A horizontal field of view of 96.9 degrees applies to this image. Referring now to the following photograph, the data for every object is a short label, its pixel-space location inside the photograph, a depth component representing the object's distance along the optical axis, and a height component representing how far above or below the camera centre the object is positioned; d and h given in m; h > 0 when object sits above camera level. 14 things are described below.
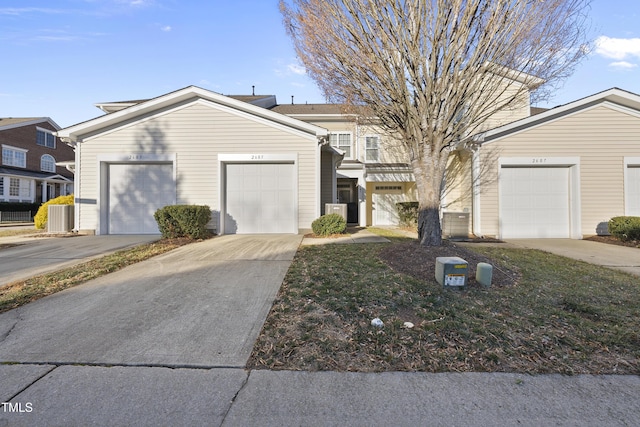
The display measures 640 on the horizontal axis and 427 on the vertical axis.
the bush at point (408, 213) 13.78 +0.08
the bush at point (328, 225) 9.55 -0.35
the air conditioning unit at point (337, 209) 10.45 +0.21
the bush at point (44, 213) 12.16 +0.08
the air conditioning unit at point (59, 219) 10.34 -0.15
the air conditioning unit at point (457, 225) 9.57 -0.36
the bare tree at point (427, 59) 5.73 +3.35
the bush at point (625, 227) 8.55 -0.40
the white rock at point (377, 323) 3.17 -1.23
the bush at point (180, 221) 8.85 -0.20
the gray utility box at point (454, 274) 4.25 -0.89
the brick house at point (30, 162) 23.67 +5.01
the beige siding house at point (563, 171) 9.98 +1.56
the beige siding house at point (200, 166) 10.26 +1.80
